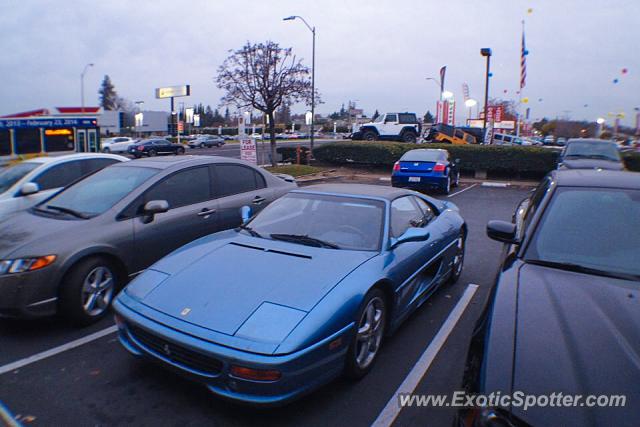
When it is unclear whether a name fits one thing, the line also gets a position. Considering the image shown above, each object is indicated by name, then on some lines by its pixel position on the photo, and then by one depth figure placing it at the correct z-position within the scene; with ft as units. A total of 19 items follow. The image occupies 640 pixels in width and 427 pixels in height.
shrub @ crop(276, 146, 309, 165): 78.89
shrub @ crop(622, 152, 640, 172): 57.31
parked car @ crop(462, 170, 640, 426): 5.86
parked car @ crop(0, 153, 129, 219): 19.54
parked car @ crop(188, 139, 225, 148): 175.43
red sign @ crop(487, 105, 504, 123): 145.26
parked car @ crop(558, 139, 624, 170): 38.63
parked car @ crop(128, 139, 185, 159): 122.83
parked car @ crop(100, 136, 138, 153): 130.78
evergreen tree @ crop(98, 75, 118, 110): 319.47
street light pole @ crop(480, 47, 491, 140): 67.81
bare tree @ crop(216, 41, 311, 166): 68.90
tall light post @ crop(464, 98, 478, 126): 140.81
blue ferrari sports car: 8.49
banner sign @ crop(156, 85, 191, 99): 218.83
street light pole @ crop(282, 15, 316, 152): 71.80
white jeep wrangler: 84.94
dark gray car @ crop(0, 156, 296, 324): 12.57
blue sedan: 43.55
